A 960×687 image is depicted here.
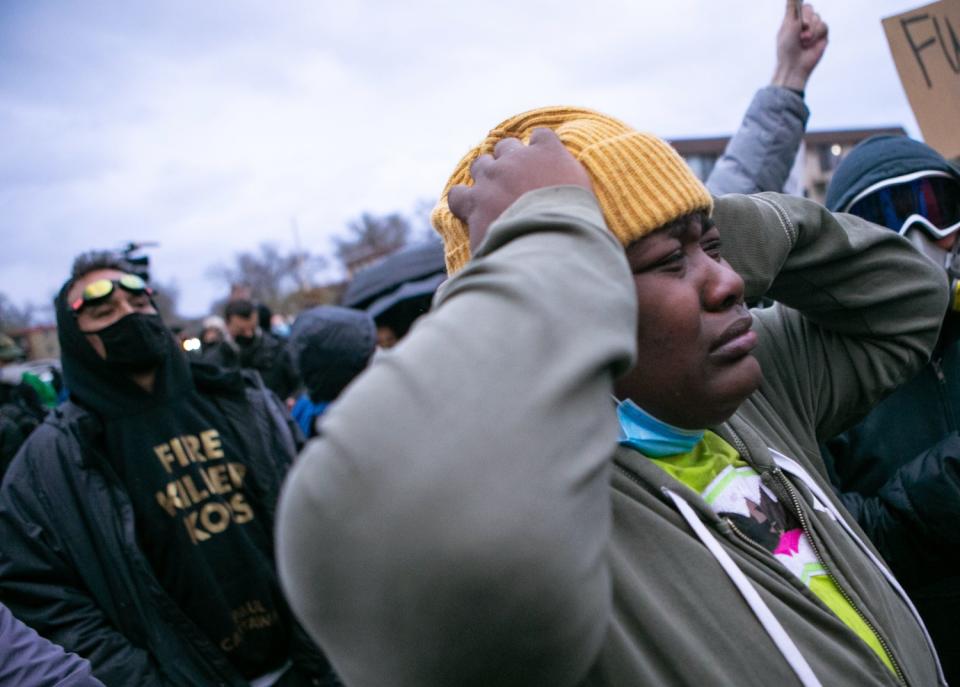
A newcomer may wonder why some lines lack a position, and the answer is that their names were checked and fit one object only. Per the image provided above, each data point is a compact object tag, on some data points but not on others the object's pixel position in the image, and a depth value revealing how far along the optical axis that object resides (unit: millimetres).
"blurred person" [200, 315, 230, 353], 8250
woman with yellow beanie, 628
